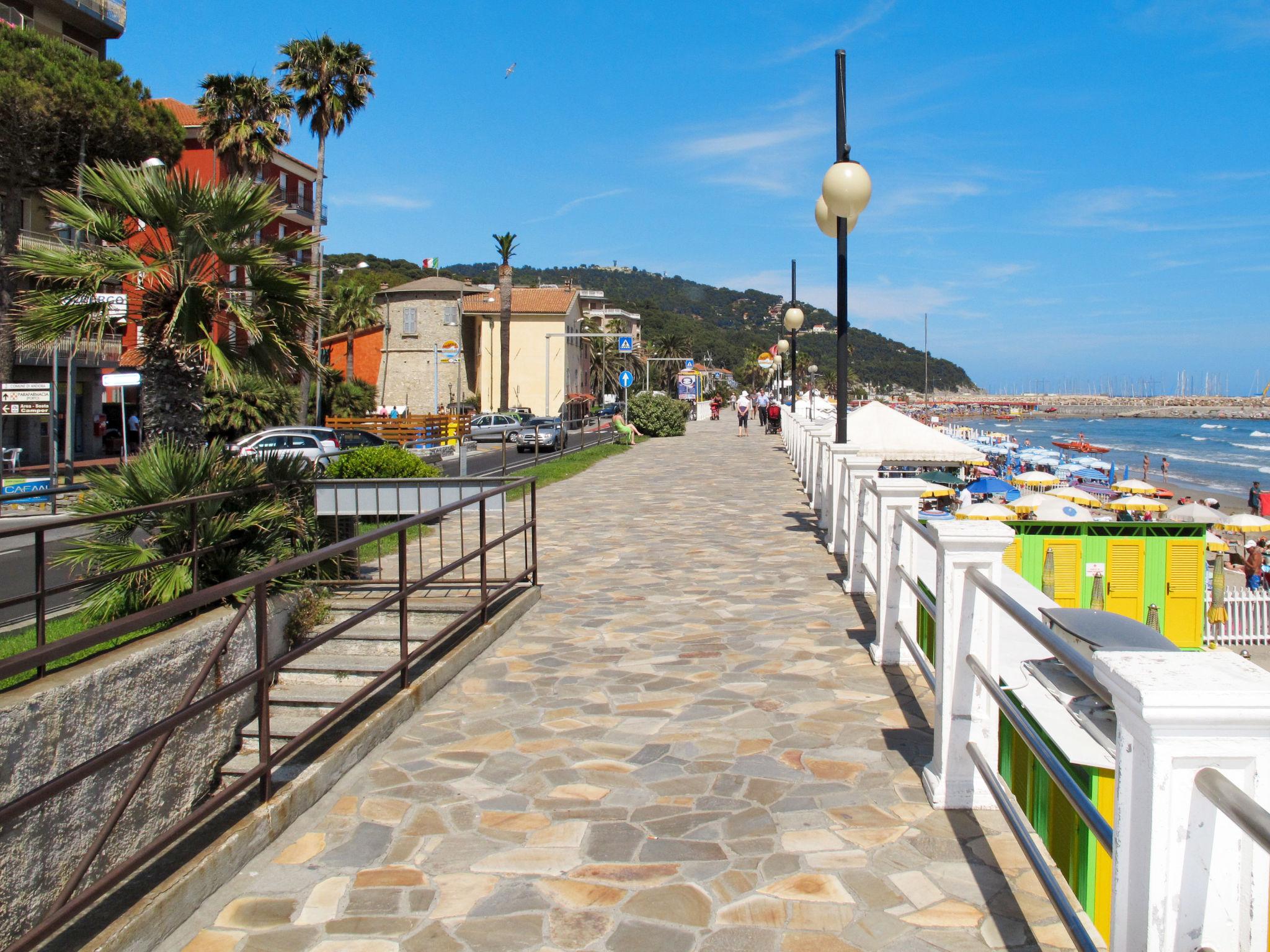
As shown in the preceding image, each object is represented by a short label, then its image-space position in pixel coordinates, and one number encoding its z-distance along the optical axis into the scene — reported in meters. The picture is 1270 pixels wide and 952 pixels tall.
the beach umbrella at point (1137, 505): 24.19
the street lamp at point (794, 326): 28.60
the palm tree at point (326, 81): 40.22
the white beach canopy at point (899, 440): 19.11
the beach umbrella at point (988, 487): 26.27
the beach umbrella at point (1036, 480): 31.70
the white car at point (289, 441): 24.47
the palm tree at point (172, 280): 8.34
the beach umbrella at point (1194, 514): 23.88
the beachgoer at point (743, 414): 40.44
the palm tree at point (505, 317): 57.91
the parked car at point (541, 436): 39.53
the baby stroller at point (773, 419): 41.12
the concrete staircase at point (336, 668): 6.85
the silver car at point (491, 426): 47.16
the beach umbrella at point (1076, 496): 24.53
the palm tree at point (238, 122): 36.38
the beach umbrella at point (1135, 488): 26.81
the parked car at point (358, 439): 32.44
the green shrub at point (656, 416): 38.50
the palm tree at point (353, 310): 67.31
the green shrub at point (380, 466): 13.15
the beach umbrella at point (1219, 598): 15.07
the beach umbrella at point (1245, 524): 24.19
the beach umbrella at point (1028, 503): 20.05
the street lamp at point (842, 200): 9.81
